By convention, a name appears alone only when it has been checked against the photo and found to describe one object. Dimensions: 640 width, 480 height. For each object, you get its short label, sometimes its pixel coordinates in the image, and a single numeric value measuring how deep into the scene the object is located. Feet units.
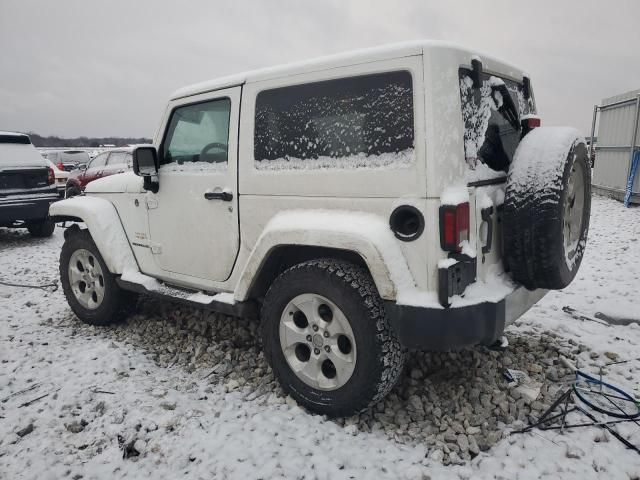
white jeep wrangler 7.75
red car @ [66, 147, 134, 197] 42.37
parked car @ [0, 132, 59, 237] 25.96
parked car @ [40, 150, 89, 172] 71.55
